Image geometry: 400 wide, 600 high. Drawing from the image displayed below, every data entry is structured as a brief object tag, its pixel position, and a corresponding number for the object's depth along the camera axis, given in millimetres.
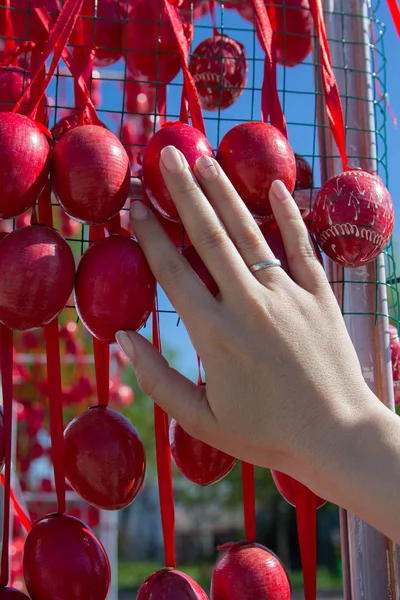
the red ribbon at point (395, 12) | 799
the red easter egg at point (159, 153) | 633
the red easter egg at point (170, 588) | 680
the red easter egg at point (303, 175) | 899
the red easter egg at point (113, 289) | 617
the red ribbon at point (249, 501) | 723
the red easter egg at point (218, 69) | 1003
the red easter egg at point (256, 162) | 643
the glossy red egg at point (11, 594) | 667
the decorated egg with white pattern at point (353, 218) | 653
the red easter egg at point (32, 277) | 602
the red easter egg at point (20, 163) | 587
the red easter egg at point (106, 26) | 876
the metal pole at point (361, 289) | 826
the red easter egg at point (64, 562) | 661
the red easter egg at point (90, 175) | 608
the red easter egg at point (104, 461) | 702
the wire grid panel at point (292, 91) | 865
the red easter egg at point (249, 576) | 691
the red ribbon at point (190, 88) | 689
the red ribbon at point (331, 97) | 724
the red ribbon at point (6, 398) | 671
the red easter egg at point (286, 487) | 785
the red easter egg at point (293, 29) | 946
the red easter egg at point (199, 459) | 764
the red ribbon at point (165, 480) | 707
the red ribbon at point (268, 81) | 742
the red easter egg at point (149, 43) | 896
